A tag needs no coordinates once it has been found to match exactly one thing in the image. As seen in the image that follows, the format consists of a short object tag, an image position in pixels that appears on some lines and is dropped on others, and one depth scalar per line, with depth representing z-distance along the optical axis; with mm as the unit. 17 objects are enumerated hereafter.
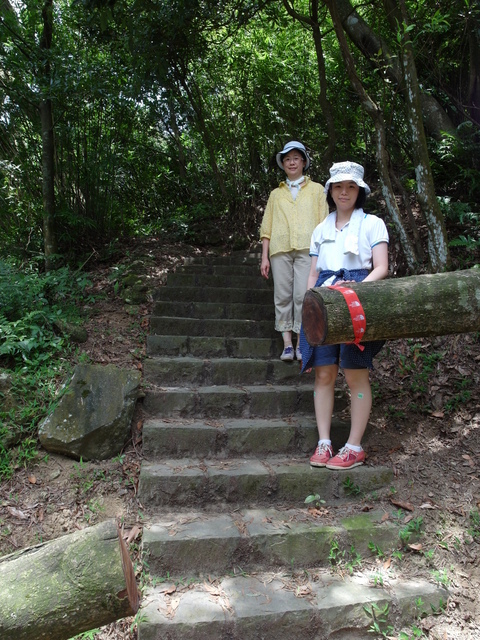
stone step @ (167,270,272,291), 5320
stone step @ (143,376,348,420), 3428
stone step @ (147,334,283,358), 4027
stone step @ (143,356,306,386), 3697
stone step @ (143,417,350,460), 3121
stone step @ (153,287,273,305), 4934
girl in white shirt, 2900
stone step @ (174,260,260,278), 5711
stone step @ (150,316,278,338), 4289
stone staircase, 2250
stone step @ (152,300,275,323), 4617
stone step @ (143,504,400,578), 2463
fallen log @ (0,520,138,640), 1347
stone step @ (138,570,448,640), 2135
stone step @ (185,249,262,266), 6078
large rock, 3010
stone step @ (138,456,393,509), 2811
